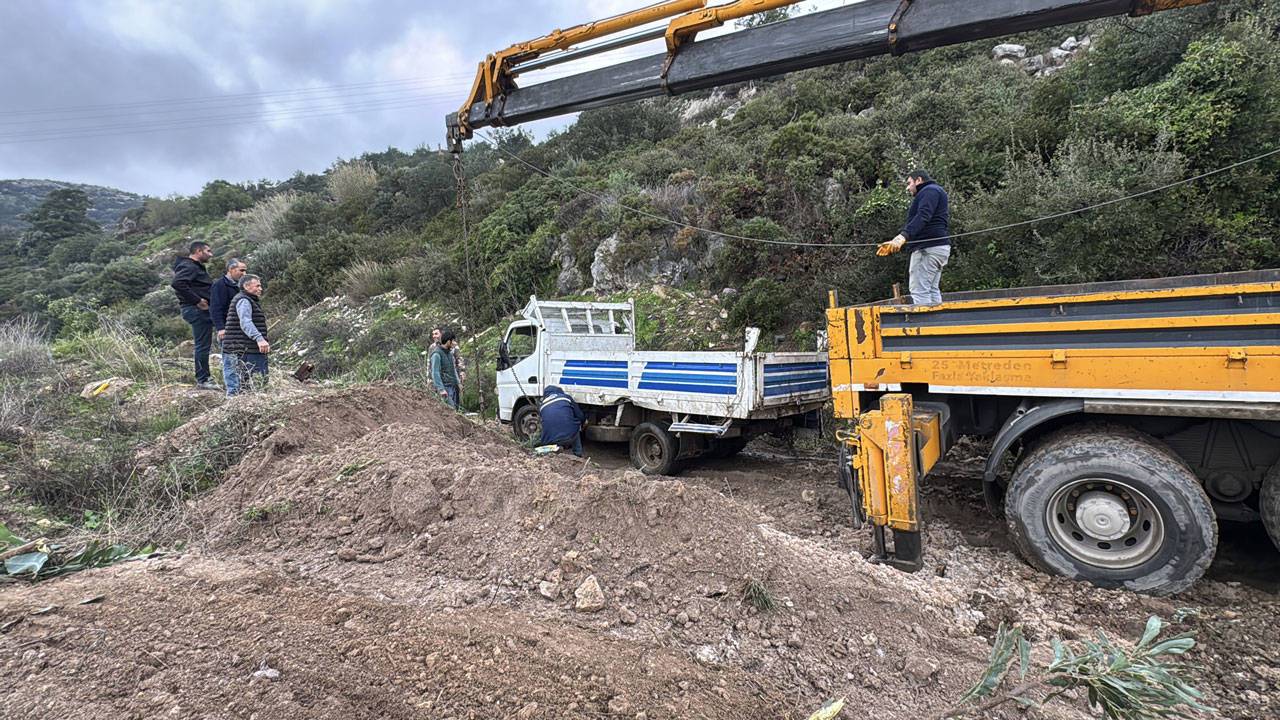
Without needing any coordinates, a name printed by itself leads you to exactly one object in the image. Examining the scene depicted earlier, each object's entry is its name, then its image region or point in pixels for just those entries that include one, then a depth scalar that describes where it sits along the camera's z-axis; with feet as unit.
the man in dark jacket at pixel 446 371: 28.35
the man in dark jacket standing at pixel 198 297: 22.34
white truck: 20.57
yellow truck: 10.49
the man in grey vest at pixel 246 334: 20.38
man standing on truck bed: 17.30
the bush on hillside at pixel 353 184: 81.10
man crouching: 21.98
